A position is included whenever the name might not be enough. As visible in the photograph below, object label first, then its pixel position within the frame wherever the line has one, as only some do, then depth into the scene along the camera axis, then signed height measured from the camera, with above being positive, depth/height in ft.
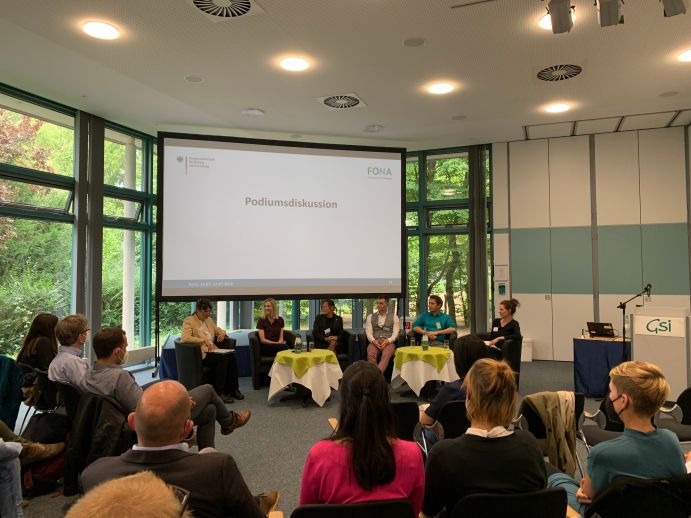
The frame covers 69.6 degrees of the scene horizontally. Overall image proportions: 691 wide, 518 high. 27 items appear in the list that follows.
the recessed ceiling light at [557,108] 22.49 +7.32
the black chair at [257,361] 21.50 -4.02
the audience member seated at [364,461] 5.64 -2.23
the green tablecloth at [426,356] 19.13 -3.44
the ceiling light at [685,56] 16.93 +7.27
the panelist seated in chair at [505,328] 20.51 -2.59
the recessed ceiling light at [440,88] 19.77 +7.27
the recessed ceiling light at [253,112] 22.54 +7.23
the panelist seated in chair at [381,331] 22.00 -2.86
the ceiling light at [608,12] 11.68 +6.06
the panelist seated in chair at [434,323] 22.29 -2.54
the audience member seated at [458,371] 9.96 -2.26
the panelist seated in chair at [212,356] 19.84 -3.49
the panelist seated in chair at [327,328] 22.75 -2.75
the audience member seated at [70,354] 11.38 -1.98
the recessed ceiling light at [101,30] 14.66 +7.24
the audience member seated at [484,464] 5.83 -2.35
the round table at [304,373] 18.70 -3.96
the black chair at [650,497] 5.35 -2.50
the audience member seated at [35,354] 13.01 -2.19
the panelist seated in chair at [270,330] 22.27 -2.76
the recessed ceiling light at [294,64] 17.29 +7.29
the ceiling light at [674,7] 11.44 +6.03
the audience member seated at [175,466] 5.42 -2.20
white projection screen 18.11 +1.91
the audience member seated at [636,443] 5.93 -2.17
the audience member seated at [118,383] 10.61 -2.42
